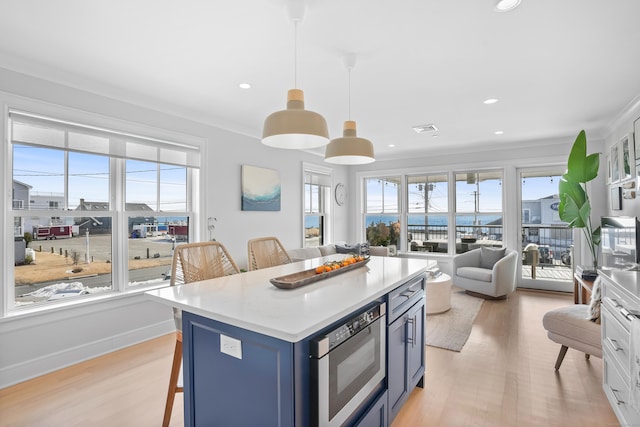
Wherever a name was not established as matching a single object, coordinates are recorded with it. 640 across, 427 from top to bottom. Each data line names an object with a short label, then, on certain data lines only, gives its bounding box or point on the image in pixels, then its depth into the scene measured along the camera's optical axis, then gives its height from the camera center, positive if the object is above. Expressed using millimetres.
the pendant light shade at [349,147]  2414 +525
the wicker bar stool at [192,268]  1990 -339
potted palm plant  3895 +325
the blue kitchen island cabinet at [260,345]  1224 -522
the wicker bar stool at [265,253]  2764 -313
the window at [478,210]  5797 +133
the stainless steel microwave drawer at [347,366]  1275 -670
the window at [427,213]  6297 +90
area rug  3312 -1248
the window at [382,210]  6782 +156
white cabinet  1743 -716
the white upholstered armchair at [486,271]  4691 -830
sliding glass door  5383 -320
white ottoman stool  4195 -1014
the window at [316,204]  5926 +264
